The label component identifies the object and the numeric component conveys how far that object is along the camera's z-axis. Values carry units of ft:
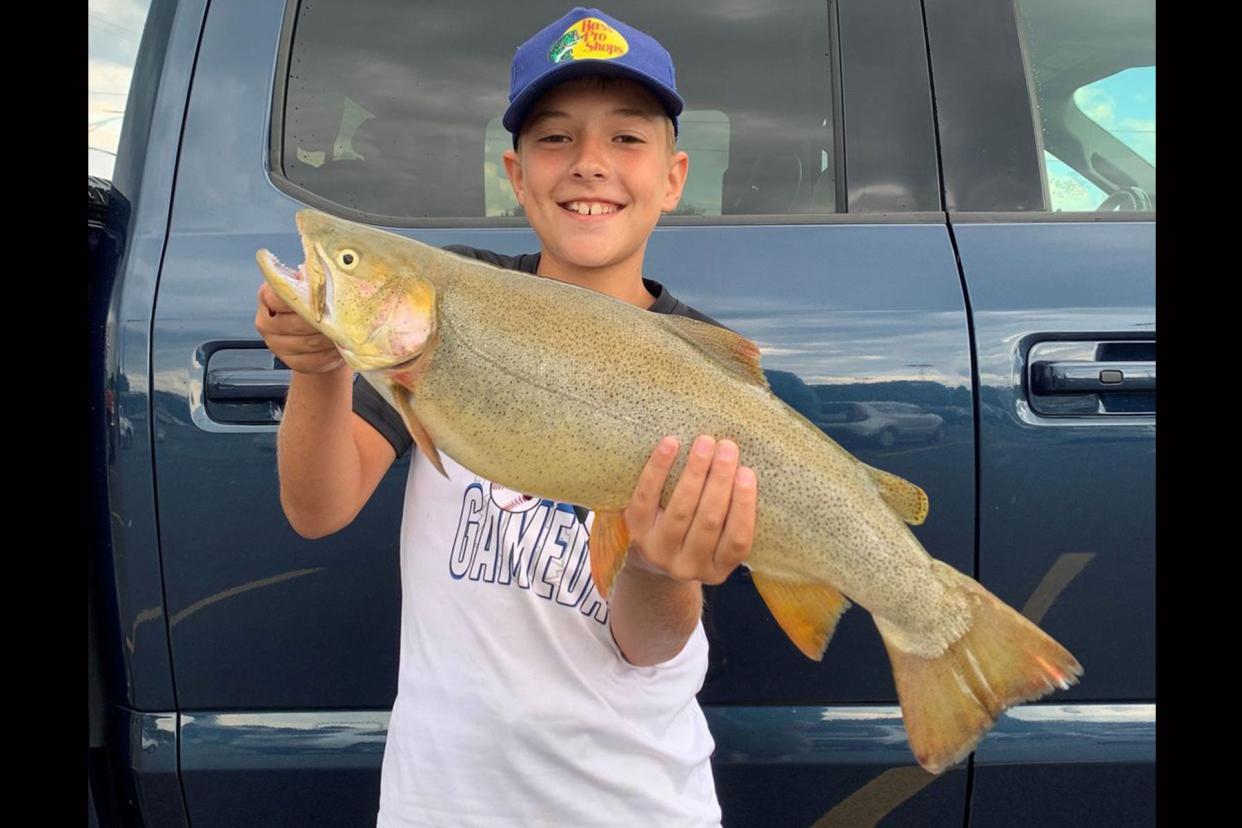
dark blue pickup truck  7.03
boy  5.96
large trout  5.12
